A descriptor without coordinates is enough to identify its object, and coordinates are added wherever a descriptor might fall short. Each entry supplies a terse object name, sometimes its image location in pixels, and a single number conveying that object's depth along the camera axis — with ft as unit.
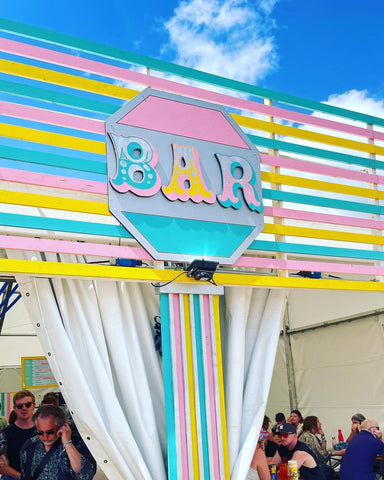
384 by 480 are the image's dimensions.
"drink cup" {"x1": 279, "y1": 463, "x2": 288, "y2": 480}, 15.46
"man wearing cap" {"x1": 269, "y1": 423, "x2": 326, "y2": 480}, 15.11
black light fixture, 13.34
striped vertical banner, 12.48
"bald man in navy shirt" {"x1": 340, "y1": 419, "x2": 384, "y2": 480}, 16.15
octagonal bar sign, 13.66
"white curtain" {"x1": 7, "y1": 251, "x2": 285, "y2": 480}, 11.92
